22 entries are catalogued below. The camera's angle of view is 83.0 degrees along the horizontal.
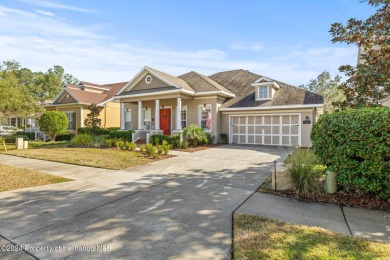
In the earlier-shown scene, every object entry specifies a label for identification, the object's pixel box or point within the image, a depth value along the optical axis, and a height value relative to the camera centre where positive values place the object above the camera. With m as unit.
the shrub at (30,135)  23.70 -0.99
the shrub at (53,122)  18.70 +0.34
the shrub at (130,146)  13.51 -1.21
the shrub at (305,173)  5.57 -1.19
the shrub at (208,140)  16.10 -0.96
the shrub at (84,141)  15.59 -1.04
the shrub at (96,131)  19.89 -0.43
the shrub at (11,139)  19.33 -1.16
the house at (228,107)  15.69 +1.54
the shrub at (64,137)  22.31 -1.11
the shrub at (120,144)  14.09 -1.13
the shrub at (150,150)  10.89 -1.16
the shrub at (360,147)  4.79 -0.46
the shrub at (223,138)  17.44 -0.88
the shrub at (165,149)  11.46 -1.17
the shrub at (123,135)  17.52 -0.69
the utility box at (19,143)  14.53 -1.17
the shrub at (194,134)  15.33 -0.52
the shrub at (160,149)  11.38 -1.17
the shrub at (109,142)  15.35 -1.14
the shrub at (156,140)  14.91 -0.91
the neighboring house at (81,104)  23.33 +2.38
